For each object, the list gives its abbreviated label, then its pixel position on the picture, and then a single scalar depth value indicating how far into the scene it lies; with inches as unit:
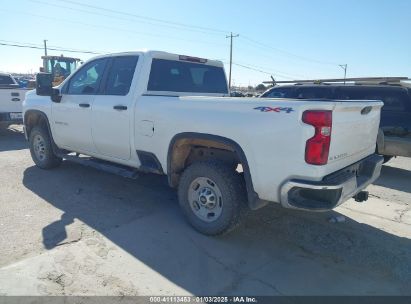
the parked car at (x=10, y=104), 396.5
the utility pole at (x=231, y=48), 1936.5
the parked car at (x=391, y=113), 265.1
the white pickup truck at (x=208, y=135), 122.1
